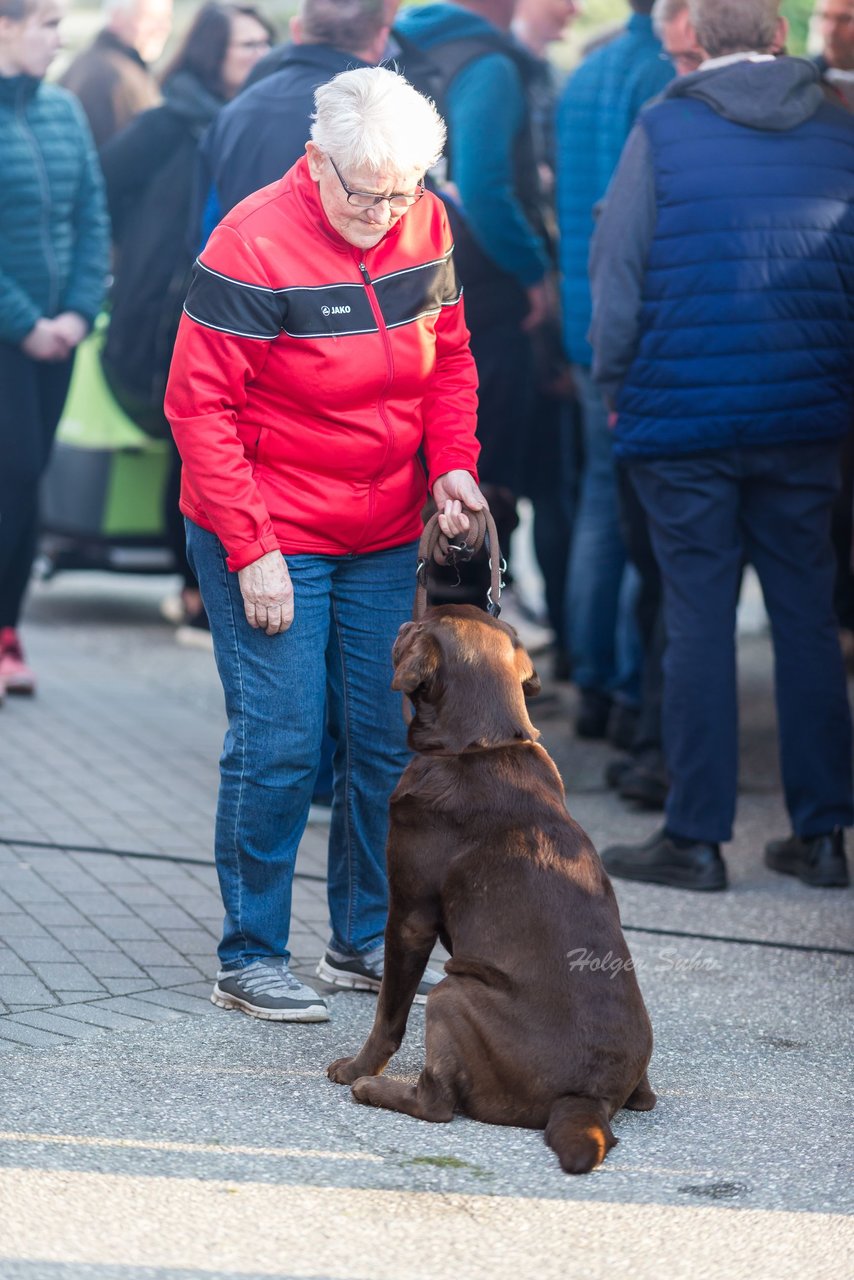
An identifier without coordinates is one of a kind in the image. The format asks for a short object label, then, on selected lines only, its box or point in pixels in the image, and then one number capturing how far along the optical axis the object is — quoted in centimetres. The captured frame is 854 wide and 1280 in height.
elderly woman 773
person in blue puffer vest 1034
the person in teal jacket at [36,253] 1348
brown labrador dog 685
